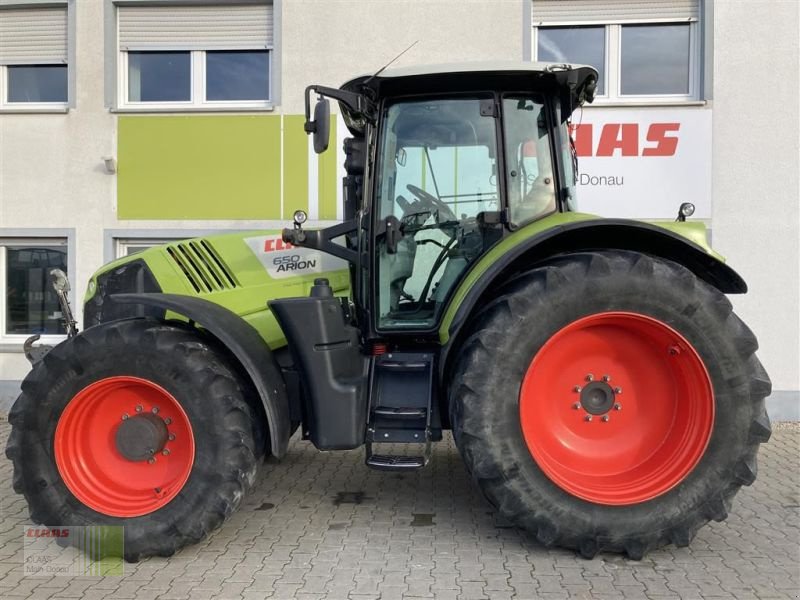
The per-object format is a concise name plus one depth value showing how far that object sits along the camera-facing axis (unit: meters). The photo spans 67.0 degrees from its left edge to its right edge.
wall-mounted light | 6.13
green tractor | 2.72
